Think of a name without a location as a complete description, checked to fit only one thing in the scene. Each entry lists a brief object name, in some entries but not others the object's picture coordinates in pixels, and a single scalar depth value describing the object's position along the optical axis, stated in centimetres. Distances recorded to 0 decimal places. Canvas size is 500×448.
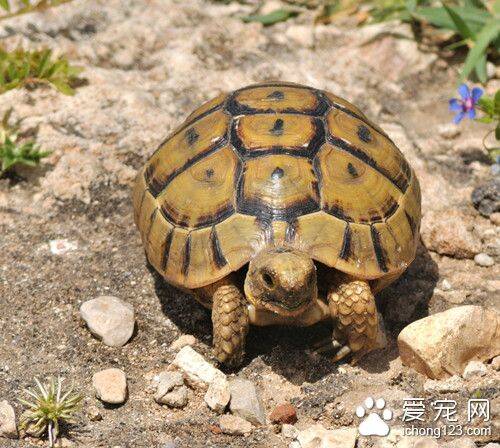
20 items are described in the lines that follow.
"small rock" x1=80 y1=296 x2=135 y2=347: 391
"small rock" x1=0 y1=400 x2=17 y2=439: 335
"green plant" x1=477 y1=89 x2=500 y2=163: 490
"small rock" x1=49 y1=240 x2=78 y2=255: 447
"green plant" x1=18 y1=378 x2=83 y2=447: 337
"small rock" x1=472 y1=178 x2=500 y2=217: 476
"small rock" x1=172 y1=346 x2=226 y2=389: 369
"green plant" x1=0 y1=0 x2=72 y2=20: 488
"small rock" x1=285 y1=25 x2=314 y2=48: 612
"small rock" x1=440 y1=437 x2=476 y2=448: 331
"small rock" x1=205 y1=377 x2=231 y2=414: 357
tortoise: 367
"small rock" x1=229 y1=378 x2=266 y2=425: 356
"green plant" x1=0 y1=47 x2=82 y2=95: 511
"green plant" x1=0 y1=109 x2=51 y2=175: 473
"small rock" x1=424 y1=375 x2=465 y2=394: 365
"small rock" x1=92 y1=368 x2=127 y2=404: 359
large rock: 370
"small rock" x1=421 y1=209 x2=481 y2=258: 454
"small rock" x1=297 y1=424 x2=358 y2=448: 336
